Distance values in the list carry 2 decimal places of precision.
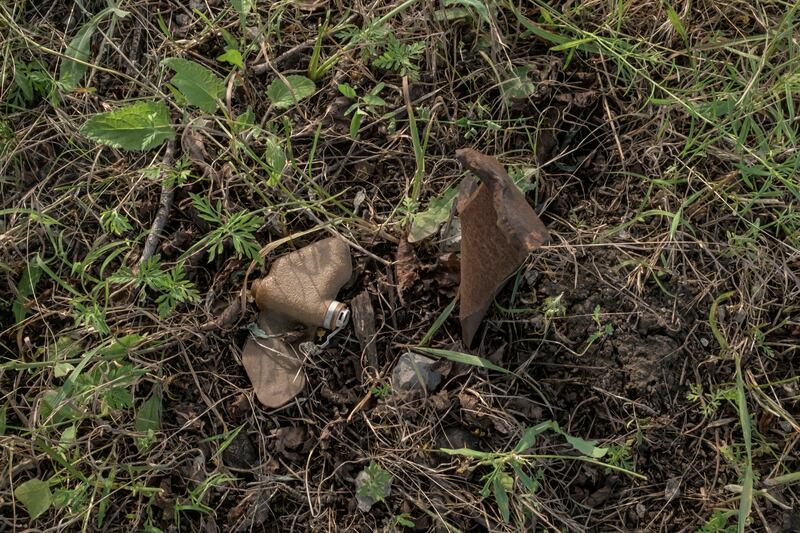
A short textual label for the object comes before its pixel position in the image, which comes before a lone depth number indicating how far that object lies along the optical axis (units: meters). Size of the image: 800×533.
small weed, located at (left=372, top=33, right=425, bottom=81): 1.18
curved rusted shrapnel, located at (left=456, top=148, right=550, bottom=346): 1.04
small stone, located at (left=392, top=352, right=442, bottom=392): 1.15
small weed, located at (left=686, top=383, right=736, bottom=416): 1.14
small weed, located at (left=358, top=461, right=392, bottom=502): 1.13
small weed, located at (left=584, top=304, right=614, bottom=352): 1.14
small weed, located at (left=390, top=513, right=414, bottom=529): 1.13
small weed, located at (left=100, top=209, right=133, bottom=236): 1.16
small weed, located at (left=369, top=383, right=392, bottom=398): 1.15
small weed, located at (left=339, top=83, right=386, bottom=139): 1.17
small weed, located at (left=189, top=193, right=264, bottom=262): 1.15
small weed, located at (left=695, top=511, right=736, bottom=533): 1.12
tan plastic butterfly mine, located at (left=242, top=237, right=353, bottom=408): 1.15
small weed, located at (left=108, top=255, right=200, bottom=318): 1.15
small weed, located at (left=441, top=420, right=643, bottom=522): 1.11
